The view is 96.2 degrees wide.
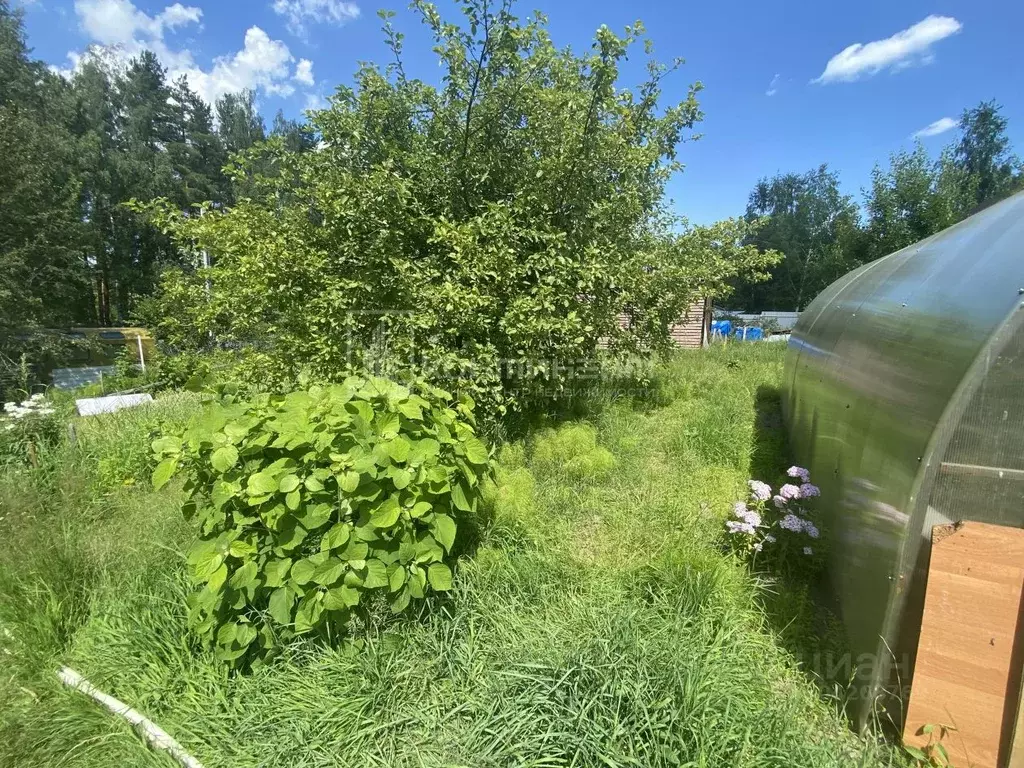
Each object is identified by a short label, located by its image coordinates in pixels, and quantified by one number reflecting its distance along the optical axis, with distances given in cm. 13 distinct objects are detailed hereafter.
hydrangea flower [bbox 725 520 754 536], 256
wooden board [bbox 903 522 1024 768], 142
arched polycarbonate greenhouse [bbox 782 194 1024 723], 141
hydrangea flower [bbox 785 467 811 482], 286
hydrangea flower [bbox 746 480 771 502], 267
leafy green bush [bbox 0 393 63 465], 421
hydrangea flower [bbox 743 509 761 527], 260
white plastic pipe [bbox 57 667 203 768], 173
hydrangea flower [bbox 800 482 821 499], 267
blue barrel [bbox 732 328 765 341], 2146
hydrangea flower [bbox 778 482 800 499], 265
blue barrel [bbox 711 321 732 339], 2022
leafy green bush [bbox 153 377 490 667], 183
